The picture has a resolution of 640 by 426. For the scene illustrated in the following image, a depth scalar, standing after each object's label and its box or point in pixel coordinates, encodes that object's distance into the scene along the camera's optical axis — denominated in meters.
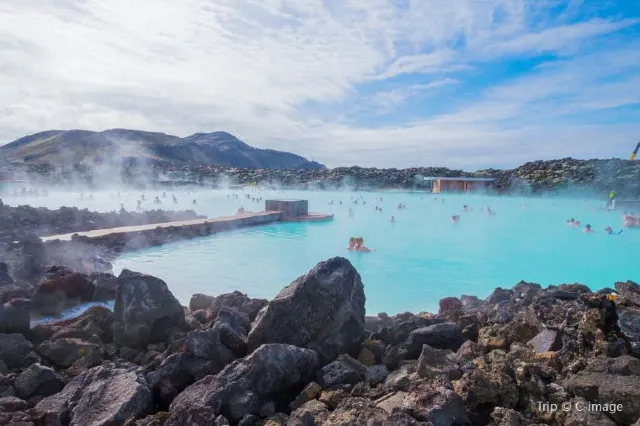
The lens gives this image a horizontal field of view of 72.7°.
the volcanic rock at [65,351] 3.42
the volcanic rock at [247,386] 2.36
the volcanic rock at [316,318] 3.27
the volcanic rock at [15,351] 3.30
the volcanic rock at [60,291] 5.16
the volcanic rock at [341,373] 2.79
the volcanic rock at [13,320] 3.82
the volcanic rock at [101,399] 2.50
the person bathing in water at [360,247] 12.29
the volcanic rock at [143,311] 3.76
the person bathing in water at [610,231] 15.41
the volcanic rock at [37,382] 2.89
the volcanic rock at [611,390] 2.23
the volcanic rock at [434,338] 3.26
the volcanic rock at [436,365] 2.74
